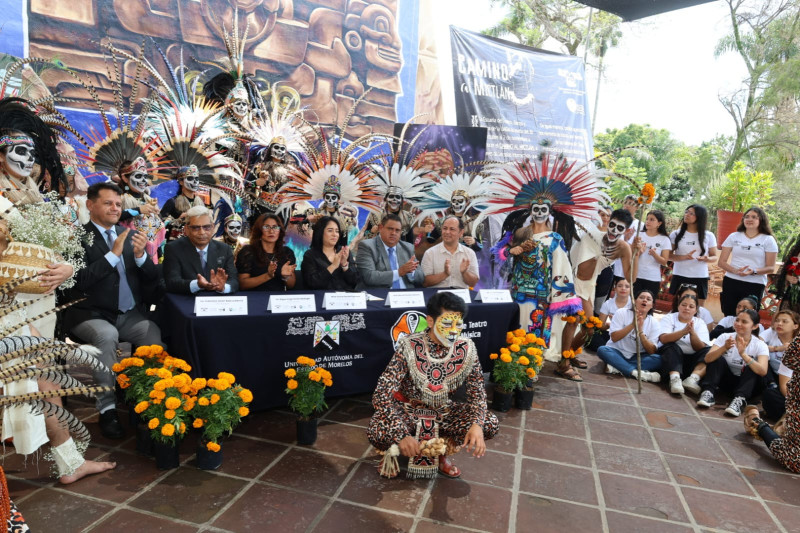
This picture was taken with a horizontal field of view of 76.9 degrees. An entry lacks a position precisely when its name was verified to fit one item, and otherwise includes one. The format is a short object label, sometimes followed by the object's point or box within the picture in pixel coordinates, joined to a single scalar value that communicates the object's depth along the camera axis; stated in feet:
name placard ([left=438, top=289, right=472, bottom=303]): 14.75
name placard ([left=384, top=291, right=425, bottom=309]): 13.55
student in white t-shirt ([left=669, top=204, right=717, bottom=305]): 20.52
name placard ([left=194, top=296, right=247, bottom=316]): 11.12
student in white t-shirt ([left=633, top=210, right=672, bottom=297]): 20.70
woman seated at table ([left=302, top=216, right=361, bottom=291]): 14.03
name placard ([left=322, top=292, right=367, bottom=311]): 12.60
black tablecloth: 11.18
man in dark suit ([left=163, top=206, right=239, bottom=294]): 12.25
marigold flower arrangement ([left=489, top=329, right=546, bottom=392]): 13.73
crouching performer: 9.70
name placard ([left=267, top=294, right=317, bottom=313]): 11.92
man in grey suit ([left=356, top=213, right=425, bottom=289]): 15.38
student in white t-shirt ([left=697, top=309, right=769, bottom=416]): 15.31
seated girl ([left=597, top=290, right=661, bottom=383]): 17.60
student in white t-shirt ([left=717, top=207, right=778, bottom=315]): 19.39
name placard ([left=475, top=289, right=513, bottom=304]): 15.10
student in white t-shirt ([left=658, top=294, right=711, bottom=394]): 17.02
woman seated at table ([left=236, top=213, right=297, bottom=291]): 13.91
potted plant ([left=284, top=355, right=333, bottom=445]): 11.21
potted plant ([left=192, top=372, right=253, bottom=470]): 9.75
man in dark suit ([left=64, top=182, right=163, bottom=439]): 11.33
